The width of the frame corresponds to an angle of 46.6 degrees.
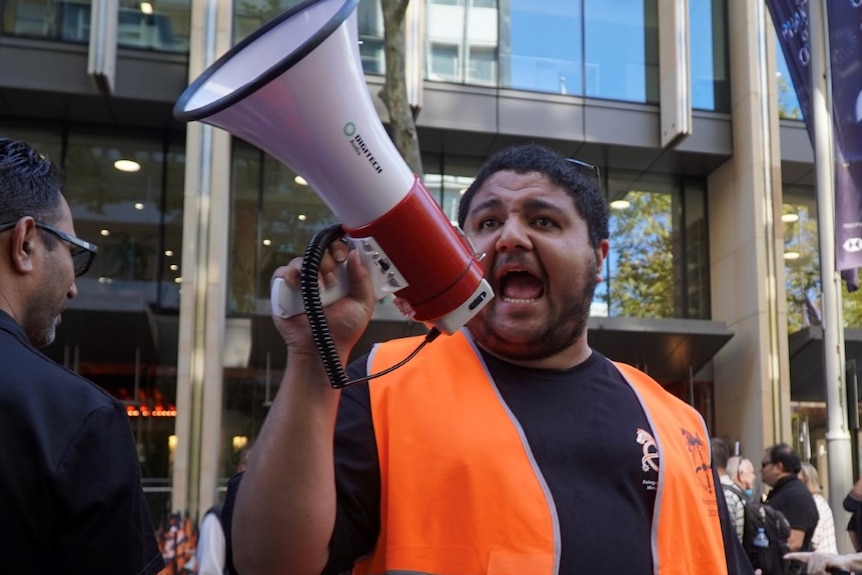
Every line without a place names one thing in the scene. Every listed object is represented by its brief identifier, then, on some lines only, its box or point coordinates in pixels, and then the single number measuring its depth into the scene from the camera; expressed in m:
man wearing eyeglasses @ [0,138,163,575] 1.99
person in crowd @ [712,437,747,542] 6.68
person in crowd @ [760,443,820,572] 7.79
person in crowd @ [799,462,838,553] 8.34
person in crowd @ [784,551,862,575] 4.06
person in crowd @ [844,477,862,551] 7.14
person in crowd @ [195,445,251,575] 5.45
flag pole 8.06
